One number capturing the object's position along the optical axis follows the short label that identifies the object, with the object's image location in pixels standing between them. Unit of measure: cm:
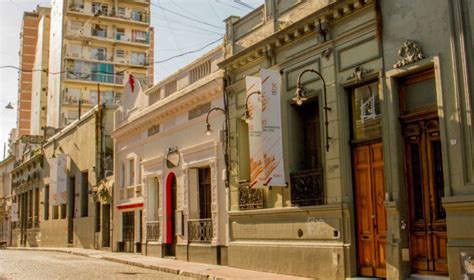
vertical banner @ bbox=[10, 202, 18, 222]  4849
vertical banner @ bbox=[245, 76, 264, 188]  1415
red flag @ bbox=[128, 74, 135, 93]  2511
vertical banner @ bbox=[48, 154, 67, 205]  3375
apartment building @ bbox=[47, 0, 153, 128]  5456
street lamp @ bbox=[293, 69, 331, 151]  1258
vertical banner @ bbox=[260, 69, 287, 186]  1375
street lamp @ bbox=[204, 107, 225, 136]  1631
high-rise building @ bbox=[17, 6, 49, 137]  7355
